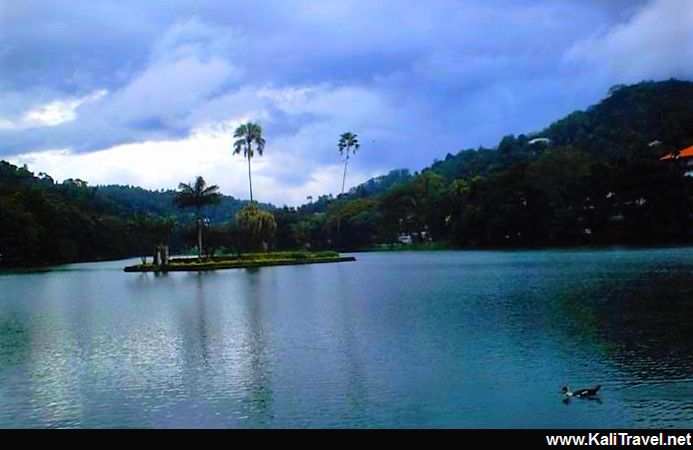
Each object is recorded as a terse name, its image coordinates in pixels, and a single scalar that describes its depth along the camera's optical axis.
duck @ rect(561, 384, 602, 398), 12.43
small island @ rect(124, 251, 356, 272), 60.66
